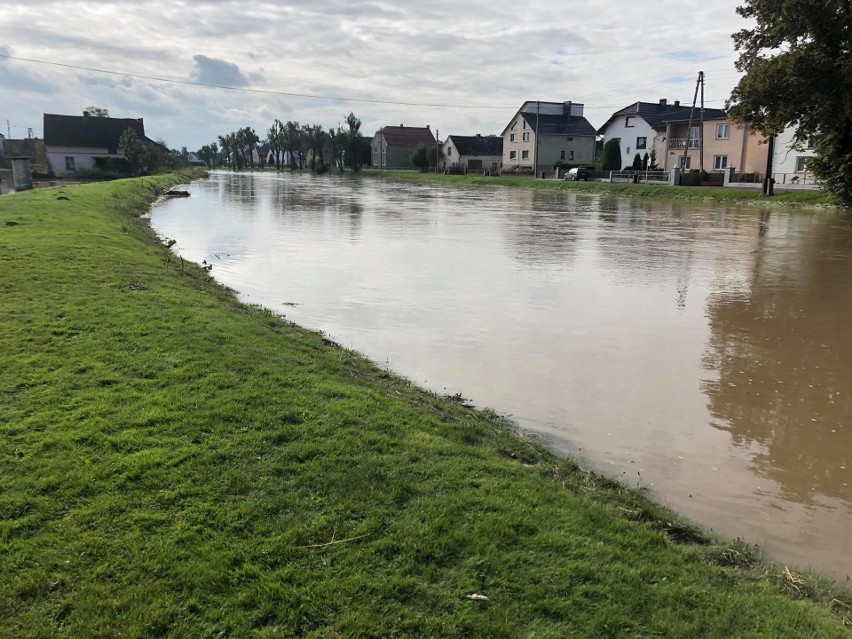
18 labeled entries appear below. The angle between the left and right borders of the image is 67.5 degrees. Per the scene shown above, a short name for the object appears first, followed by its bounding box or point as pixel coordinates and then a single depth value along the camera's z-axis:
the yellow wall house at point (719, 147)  50.09
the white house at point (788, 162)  43.38
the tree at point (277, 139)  131.25
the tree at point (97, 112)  85.86
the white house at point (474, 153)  92.88
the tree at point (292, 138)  125.75
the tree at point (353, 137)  101.94
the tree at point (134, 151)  61.12
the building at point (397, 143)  112.50
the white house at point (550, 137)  80.31
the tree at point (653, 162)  60.53
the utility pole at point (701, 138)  50.12
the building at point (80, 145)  64.94
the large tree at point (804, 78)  29.00
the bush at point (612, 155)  63.91
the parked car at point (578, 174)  60.25
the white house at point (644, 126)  62.25
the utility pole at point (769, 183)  38.88
